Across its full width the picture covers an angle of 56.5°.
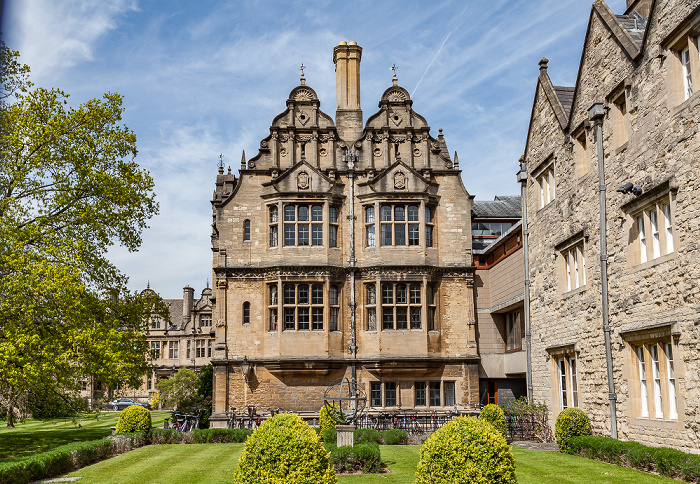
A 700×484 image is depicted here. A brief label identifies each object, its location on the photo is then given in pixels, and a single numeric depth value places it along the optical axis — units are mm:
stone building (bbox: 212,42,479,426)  31156
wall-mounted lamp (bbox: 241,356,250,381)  30875
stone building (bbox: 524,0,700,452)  14625
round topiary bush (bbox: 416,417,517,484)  10328
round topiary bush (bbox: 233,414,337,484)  10203
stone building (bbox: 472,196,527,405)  28828
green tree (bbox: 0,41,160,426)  18719
